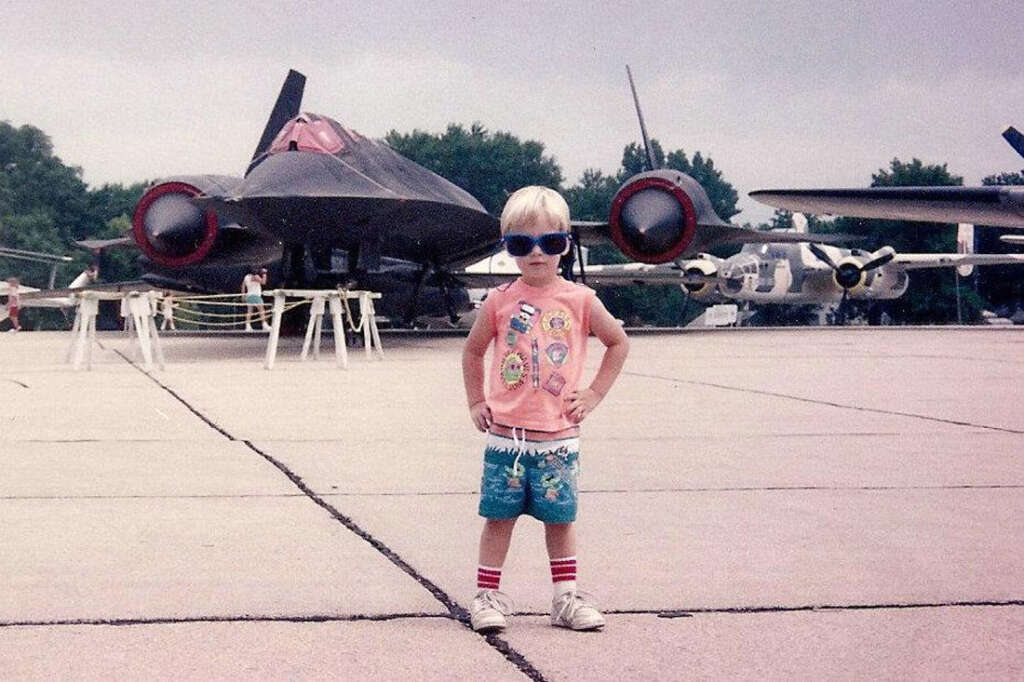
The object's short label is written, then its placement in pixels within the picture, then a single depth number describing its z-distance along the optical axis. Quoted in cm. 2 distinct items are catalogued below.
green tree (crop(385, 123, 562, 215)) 8894
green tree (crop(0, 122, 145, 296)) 7250
